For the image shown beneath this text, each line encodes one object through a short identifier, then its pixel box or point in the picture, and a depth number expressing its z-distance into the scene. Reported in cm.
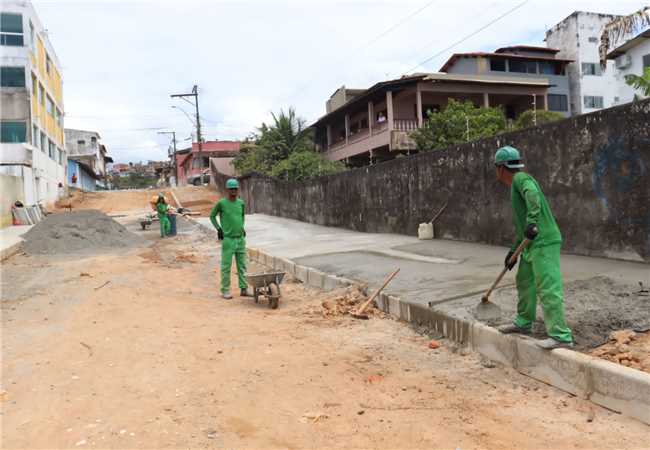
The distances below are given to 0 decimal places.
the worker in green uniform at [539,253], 387
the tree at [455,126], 2105
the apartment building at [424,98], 2577
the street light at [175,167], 6742
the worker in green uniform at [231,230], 834
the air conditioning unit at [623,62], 2438
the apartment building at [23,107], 2446
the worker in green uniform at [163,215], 1819
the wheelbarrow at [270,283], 727
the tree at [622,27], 1165
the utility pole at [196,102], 4424
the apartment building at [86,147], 6024
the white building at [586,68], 3678
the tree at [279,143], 3259
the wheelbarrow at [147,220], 2103
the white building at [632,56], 2331
